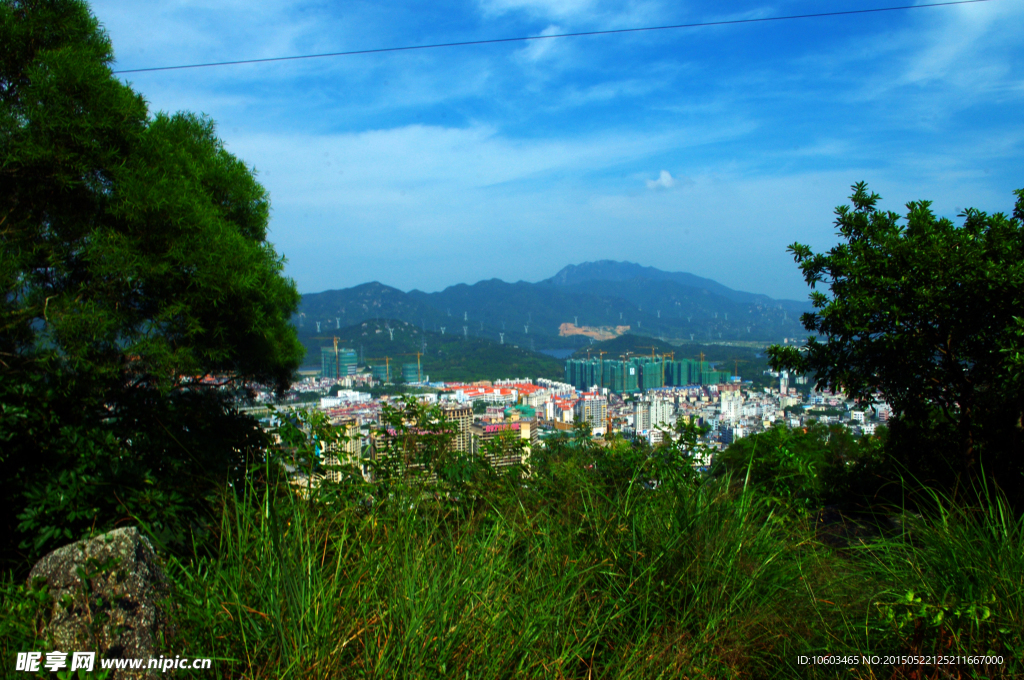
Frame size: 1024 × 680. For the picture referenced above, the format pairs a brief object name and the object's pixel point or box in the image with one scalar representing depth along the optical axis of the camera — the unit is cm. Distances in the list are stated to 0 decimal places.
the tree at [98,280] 340
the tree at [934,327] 429
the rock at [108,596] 200
